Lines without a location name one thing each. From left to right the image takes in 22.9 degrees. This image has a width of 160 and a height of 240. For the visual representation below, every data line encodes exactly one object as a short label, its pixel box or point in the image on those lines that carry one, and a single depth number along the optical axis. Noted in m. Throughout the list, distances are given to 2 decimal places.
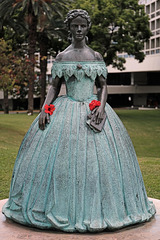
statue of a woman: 4.89
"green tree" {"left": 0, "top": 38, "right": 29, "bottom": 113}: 19.23
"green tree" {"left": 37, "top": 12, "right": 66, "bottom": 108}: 29.59
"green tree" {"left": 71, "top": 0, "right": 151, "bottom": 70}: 31.31
